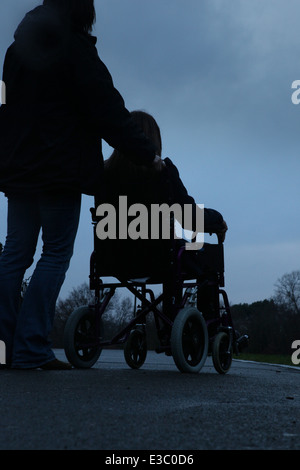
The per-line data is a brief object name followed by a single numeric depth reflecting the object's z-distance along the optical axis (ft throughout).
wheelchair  14.66
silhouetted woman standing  12.39
